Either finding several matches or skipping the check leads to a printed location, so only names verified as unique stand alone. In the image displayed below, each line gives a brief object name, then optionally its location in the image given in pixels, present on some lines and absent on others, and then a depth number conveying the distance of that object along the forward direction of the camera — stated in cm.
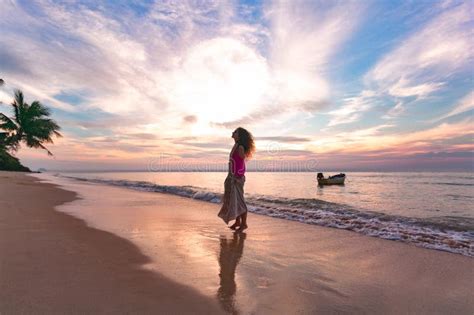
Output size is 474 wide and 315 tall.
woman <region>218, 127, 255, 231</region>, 690
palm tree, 3588
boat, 3562
